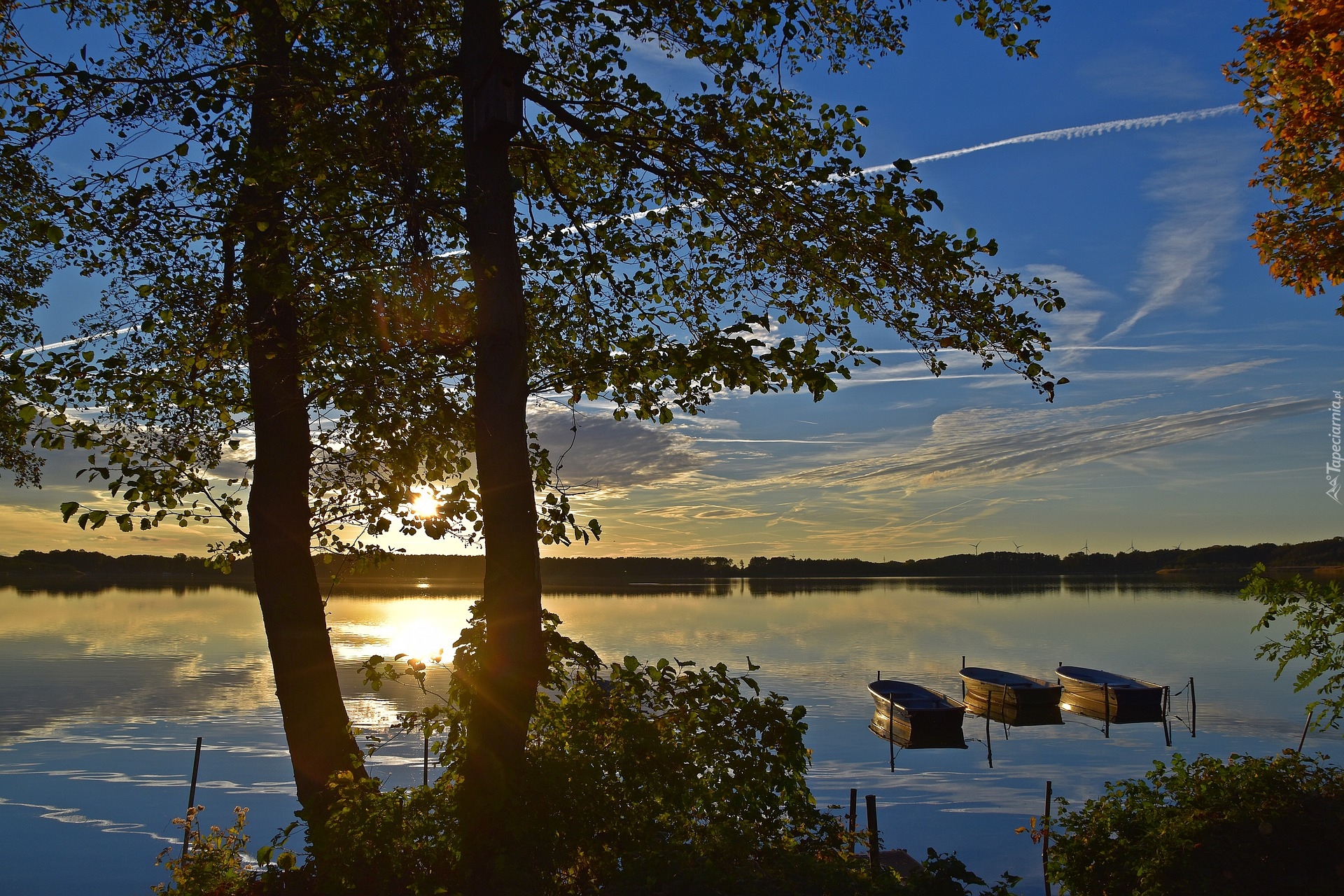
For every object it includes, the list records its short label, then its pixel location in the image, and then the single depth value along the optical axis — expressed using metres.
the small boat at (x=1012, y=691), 37.88
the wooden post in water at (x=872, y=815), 14.00
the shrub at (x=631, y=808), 6.16
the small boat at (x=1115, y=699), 37.62
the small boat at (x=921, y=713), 32.28
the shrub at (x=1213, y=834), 8.02
